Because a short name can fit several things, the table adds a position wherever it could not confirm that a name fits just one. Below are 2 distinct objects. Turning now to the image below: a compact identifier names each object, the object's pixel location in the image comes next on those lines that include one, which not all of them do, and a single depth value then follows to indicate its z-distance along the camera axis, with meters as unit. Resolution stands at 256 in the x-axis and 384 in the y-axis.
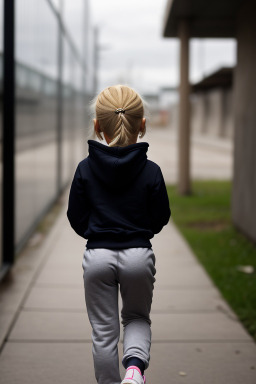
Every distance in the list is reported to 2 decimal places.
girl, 2.92
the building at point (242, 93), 7.97
